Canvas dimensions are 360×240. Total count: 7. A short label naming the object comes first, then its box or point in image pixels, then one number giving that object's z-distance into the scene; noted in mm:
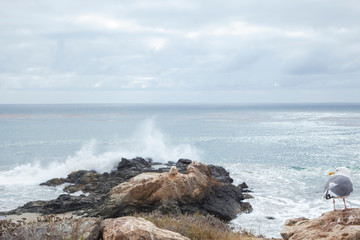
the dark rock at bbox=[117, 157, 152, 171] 28516
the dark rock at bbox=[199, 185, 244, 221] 16764
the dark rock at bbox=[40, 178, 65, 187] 25047
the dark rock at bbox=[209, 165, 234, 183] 23047
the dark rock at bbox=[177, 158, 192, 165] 30170
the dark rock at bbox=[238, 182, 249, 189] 23531
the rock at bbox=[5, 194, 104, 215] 17672
